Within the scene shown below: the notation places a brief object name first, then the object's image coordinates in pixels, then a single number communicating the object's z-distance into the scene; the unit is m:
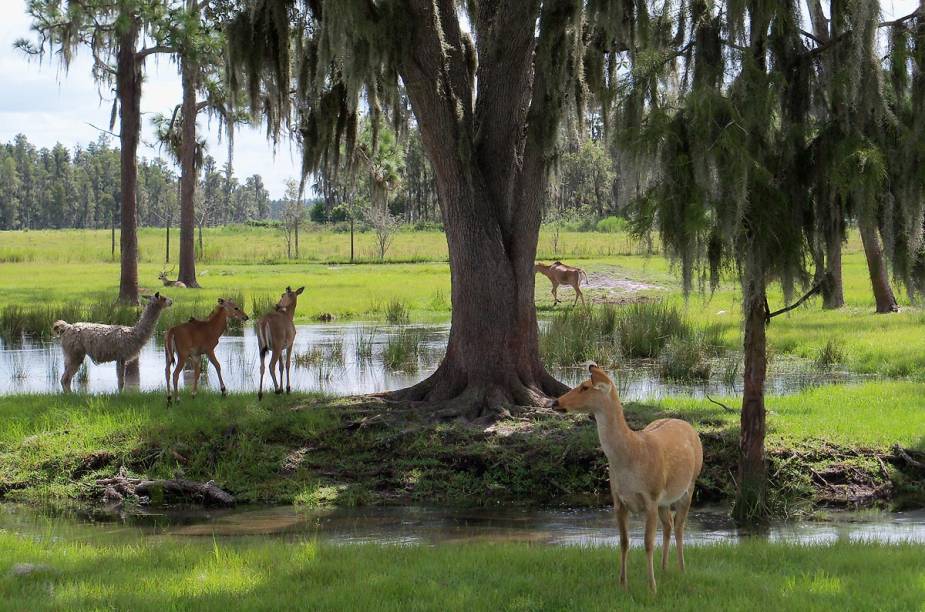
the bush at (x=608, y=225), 87.65
